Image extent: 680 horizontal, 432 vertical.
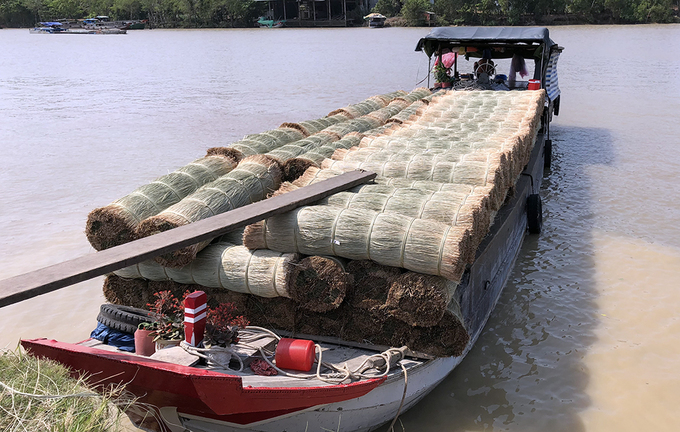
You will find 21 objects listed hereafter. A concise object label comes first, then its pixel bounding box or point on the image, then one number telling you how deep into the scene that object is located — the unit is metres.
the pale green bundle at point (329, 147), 9.80
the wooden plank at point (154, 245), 5.20
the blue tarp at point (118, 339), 6.88
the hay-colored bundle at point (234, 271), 6.55
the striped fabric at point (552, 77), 18.83
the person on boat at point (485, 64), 18.88
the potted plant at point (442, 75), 18.88
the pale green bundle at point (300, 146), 10.15
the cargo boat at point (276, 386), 5.49
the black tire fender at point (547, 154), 17.72
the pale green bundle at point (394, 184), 7.60
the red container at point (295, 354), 6.11
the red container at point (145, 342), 6.45
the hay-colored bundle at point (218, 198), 6.86
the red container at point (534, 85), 16.66
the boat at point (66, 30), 96.00
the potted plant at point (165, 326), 6.31
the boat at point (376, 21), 90.08
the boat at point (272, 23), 98.69
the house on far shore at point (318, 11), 99.44
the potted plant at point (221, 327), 6.16
